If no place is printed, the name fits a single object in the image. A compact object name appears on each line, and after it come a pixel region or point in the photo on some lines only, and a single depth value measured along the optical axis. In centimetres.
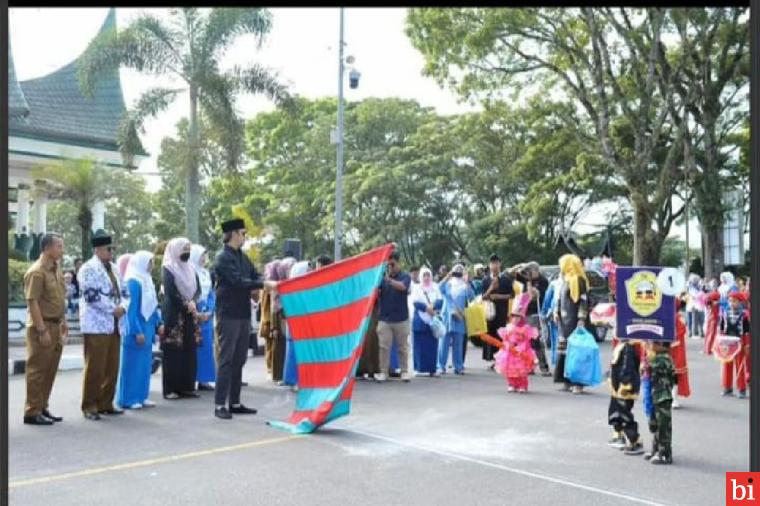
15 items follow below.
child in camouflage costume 602
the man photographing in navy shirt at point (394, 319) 1061
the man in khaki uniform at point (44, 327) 723
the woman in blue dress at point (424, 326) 1128
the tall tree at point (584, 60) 2023
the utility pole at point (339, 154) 2242
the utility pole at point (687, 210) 2405
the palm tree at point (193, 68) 2005
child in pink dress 966
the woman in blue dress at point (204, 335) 970
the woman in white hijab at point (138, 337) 823
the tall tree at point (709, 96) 2023
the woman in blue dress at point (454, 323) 1167
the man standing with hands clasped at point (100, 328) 771
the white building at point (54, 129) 2533
